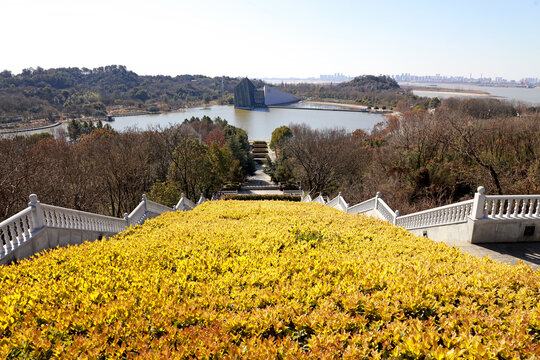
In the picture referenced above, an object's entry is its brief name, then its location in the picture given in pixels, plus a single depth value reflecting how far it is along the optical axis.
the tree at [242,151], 45.88
